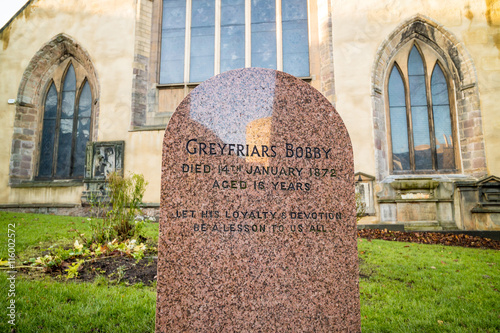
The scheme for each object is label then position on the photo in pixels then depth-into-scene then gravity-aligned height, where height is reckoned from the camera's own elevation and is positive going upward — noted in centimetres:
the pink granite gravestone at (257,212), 214 -3
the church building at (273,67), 958 +427
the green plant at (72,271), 395 -80
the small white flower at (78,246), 479 -58
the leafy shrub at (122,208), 558 +0
